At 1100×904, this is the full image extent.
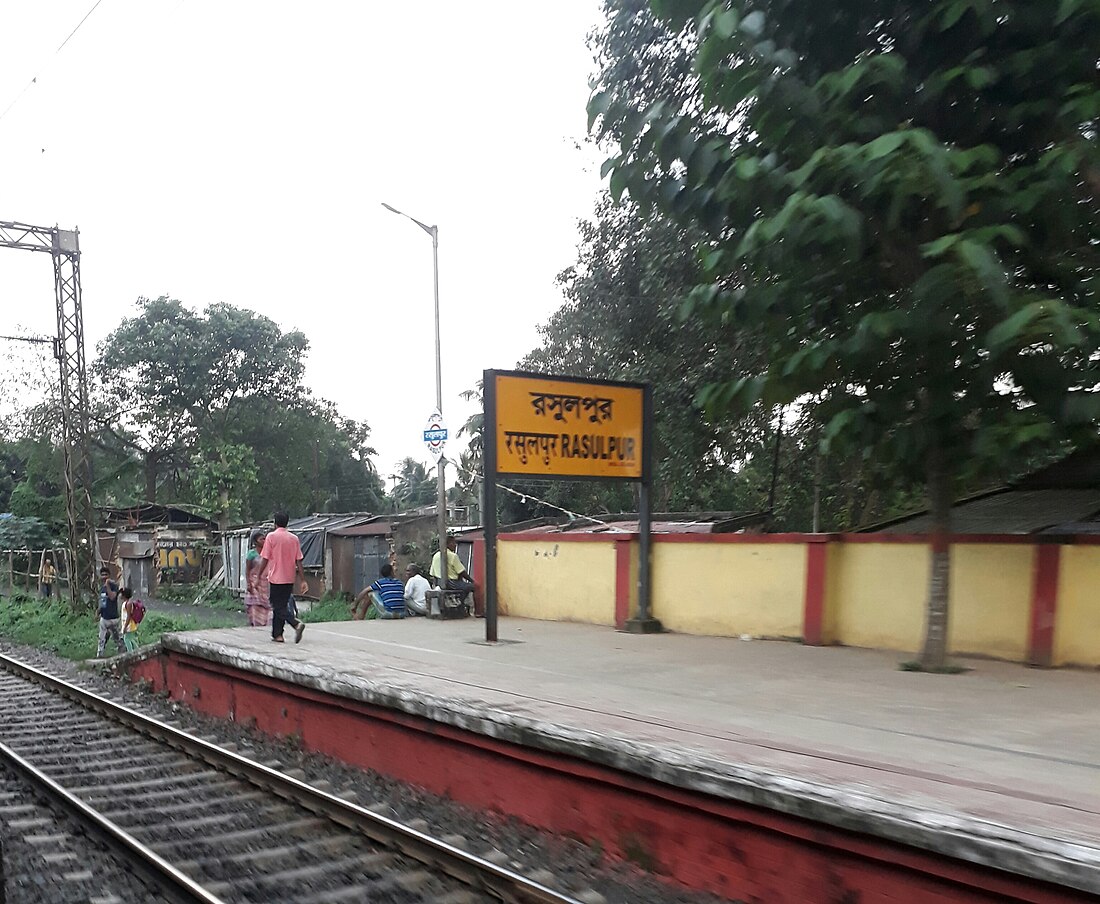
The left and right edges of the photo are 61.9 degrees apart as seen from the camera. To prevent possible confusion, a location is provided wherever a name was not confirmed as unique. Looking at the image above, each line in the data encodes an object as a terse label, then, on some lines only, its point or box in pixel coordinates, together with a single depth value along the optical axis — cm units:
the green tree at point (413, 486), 6128
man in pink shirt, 1002
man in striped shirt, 1449
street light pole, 1444
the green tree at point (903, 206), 595
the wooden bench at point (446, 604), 1362
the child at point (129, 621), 1438
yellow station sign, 1055
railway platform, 377
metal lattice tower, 1847
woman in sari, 1280
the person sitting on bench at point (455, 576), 1389
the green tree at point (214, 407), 3494
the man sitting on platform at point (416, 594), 1415
